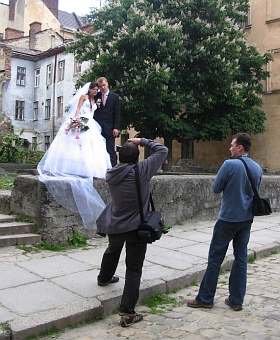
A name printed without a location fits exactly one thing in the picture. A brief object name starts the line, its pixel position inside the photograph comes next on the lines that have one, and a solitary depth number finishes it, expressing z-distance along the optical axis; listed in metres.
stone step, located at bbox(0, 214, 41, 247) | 6.20
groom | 7.59
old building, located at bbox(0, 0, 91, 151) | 38.53
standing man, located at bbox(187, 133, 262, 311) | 4.40
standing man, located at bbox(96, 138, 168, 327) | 3.99
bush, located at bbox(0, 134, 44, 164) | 22.15
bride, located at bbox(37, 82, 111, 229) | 6.55
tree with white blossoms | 17.23
